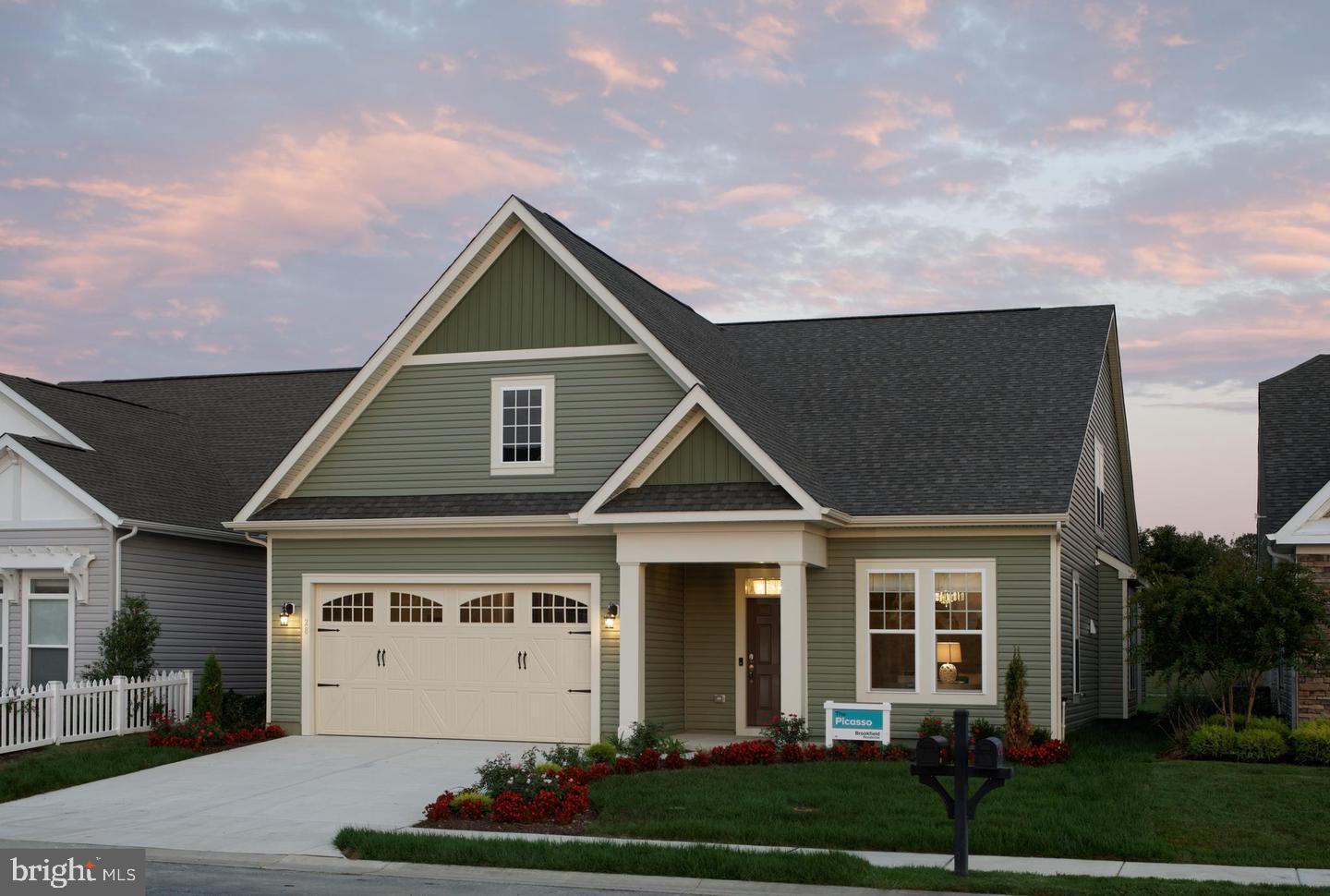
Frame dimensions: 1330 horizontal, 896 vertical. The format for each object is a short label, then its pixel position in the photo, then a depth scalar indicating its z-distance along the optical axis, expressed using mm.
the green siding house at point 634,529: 20141
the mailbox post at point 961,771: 11680
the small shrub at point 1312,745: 18094
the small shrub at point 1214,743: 18656
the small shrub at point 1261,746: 18422
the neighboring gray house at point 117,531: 23484
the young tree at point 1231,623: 19219
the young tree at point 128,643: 22547
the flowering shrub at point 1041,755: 18203
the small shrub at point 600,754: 17844
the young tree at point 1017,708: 18938
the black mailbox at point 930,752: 11859
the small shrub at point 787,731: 19156
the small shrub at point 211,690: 21688
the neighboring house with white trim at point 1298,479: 20094
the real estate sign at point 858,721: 19281
